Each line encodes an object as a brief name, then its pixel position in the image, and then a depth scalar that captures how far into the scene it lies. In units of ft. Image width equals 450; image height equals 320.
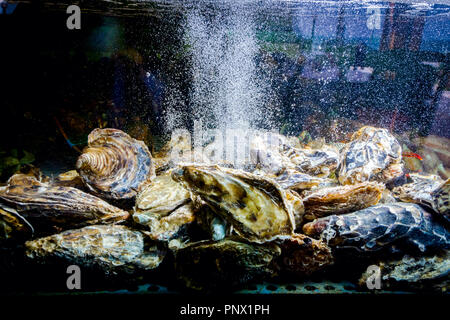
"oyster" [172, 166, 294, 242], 1.05
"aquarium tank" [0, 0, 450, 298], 1.09
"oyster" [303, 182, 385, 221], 1.26
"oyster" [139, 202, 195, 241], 1.12
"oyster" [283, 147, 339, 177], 1.73
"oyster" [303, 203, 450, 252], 1.14
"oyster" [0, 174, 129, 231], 1.21
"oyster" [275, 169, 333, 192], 1.51
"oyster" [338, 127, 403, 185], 1.59
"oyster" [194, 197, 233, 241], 1.10
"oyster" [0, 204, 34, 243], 1.19
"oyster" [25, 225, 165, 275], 1.08
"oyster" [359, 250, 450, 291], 1.10
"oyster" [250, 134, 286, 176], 1.66
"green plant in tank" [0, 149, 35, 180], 1.66
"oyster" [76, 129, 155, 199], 1.42
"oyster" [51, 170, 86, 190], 1.52
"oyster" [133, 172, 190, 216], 1.20
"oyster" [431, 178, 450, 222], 1.17
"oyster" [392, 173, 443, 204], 1.29
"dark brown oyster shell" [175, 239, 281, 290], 1.07
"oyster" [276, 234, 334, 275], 1.11
